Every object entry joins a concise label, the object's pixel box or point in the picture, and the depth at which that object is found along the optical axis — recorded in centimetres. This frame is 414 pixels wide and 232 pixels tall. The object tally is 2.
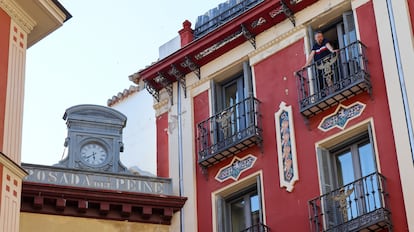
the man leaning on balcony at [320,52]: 2122
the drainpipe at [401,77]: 1898
